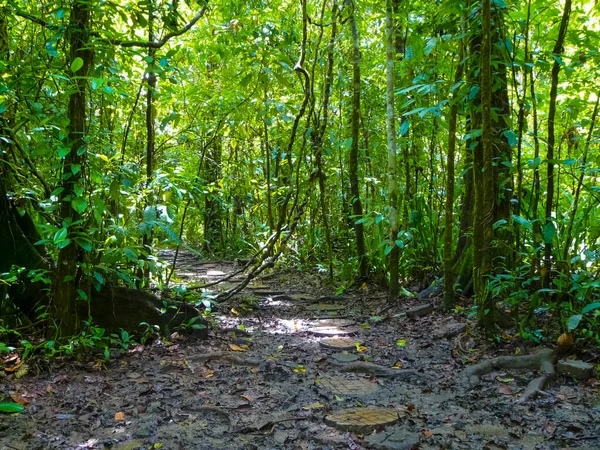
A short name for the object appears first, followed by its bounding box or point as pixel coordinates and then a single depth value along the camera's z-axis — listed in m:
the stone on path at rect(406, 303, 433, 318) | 4.95
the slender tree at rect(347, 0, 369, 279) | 6.70
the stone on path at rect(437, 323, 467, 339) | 4.13
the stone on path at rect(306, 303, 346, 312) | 5.88
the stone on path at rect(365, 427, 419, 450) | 2.37
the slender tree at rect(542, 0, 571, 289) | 3.82
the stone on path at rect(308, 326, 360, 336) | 4.70
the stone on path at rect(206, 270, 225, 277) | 8.40
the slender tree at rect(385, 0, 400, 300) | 5.34
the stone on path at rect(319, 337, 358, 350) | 4.22
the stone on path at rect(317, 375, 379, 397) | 3.16
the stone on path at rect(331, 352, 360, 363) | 3.87
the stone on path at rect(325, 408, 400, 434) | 2.56
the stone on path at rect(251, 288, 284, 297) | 6.72
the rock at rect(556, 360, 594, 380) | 2.97
